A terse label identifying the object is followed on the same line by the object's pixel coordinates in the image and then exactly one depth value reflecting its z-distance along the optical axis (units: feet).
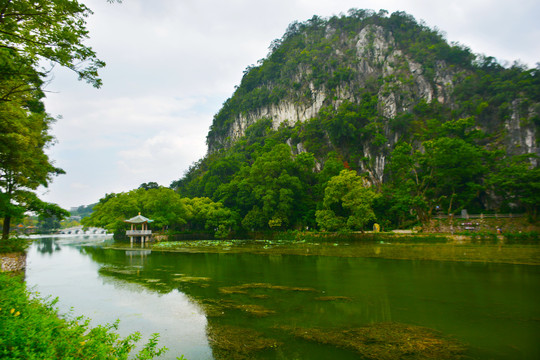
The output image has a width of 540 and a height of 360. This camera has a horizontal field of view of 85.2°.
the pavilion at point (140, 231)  114.09
